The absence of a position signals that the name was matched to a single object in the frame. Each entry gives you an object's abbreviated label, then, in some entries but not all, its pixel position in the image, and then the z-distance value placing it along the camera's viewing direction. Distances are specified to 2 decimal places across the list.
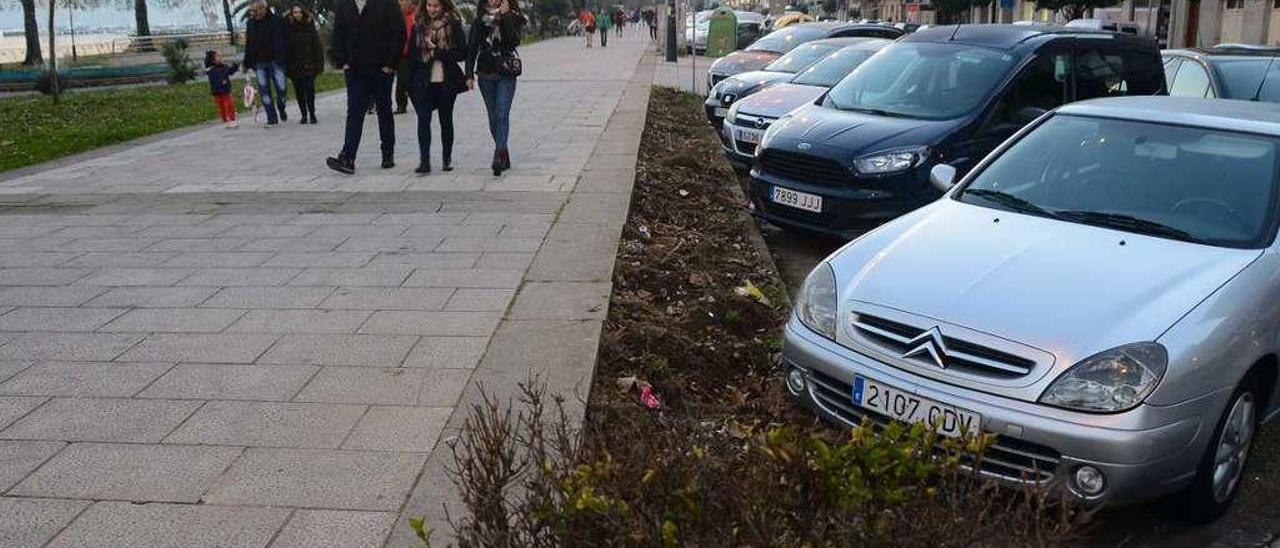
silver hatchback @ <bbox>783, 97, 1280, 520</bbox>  3.51
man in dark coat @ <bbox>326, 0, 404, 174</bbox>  9.58
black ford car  7.44
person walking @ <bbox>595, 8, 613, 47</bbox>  46.09
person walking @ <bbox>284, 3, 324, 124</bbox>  14.04
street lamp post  30.63
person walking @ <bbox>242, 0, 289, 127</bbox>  13.86
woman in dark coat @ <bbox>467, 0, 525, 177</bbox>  9.23
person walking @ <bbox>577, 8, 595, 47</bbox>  43.12
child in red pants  14.12
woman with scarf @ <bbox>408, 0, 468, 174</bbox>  9.34
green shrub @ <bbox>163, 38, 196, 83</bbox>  29.92
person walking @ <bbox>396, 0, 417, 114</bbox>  10.43
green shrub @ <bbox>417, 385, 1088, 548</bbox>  2.20
